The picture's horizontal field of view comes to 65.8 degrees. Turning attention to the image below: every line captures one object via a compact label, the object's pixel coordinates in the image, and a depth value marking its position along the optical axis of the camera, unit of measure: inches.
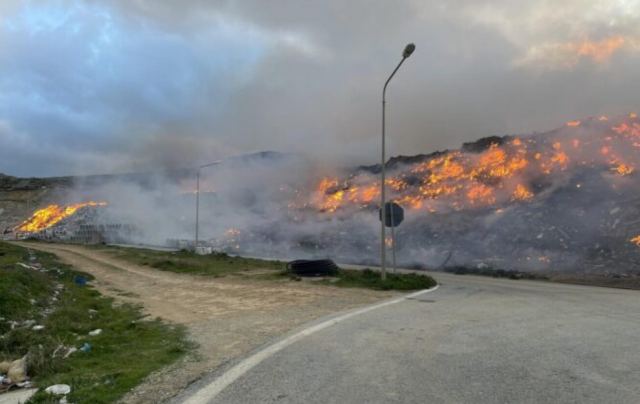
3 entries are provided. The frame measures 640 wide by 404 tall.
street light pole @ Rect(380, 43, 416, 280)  746.9
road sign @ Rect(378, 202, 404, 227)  788.6
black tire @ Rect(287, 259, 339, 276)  903.1
